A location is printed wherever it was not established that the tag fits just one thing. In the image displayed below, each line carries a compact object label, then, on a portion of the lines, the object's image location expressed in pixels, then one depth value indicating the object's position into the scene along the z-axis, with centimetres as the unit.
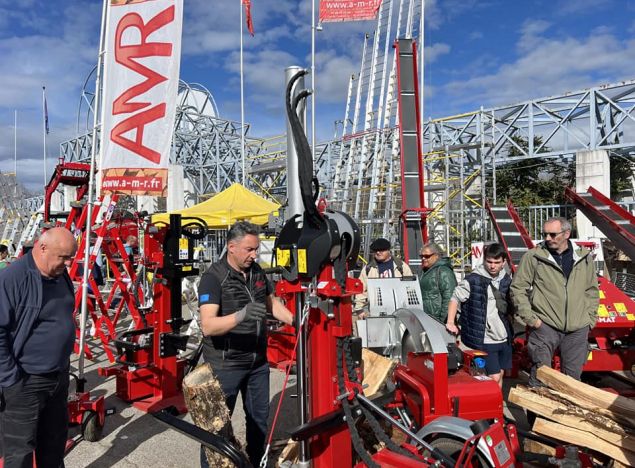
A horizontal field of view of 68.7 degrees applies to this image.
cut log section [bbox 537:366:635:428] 322
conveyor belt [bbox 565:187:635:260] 725
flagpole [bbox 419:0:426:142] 1080
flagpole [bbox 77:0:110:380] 445
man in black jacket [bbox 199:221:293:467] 300
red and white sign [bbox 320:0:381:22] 1141
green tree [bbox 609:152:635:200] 1738
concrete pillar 1386
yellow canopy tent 1108
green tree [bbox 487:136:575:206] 1820
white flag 488
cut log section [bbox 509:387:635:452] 305
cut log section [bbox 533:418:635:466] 297
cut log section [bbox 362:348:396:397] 434
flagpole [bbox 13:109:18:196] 1997
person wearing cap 627
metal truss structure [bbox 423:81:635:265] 1344
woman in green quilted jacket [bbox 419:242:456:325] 505
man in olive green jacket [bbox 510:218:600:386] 396
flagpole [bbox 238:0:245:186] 1334
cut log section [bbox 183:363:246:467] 262
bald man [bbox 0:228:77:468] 268
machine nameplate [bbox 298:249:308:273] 240
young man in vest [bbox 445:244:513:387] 408
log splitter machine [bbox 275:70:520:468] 238
